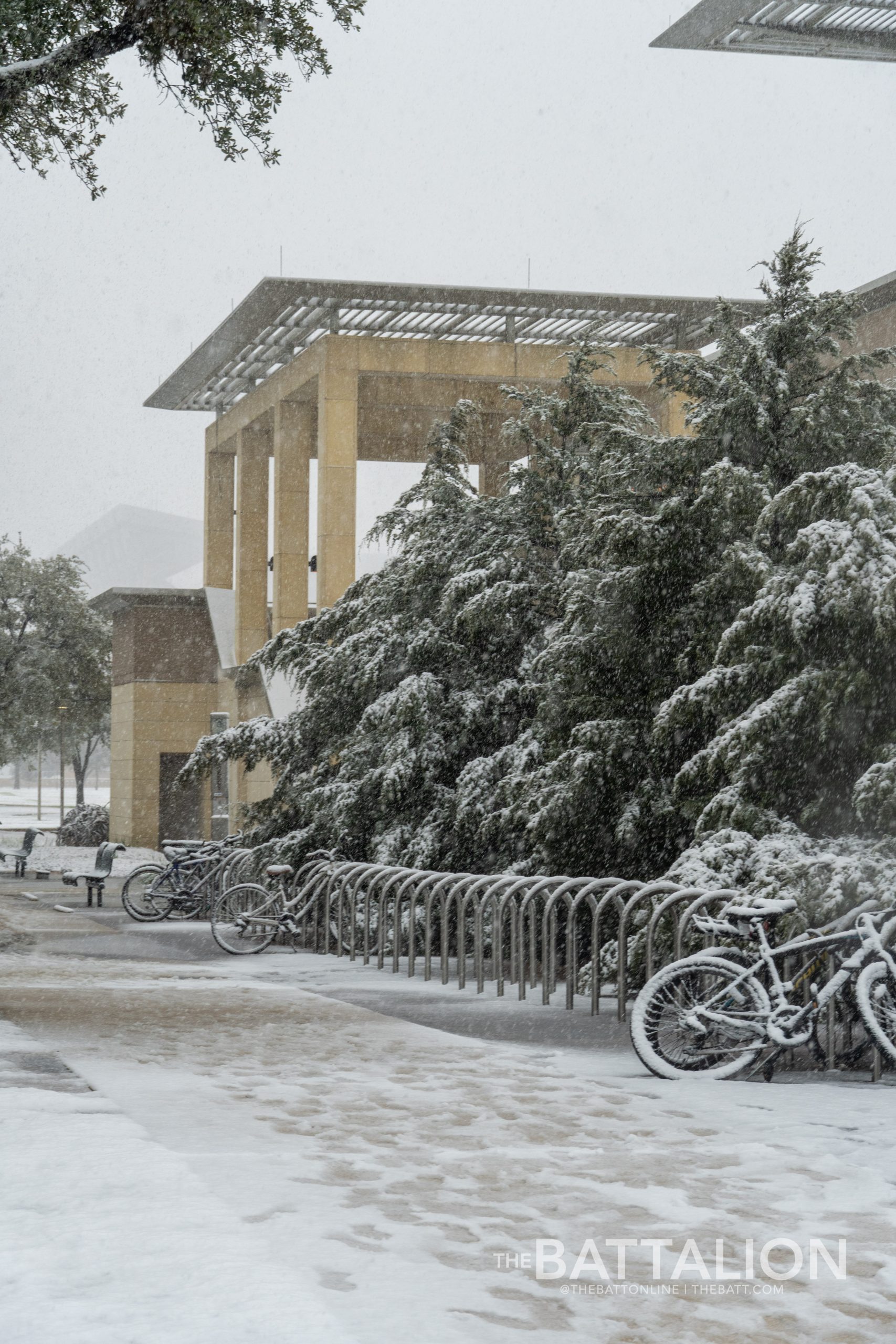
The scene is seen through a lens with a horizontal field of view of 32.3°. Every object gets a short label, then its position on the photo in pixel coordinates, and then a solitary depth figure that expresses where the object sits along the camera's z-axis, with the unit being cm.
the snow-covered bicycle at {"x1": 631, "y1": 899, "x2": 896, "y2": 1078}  786
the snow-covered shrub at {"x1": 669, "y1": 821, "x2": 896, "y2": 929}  882
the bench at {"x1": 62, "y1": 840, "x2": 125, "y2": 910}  2156
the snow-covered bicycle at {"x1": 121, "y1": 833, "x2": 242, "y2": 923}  1867
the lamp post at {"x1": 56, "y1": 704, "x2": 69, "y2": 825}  4794
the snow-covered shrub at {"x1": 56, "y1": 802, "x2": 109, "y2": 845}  4409
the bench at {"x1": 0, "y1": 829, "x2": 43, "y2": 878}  2873
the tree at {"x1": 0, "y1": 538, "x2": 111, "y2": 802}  4394
